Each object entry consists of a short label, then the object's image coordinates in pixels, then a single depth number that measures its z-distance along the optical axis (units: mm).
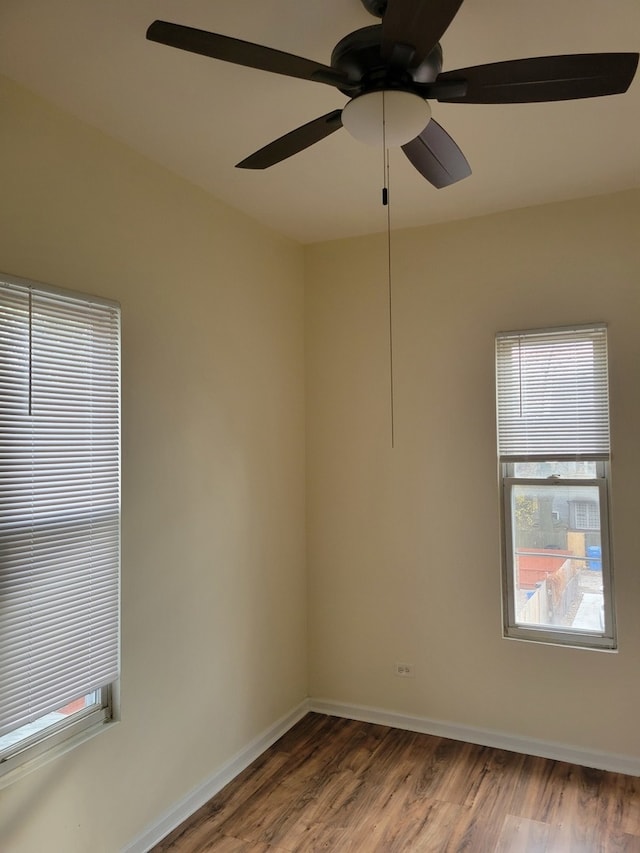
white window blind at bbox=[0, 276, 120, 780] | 2088
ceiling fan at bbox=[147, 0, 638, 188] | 1441
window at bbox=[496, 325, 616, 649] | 3209
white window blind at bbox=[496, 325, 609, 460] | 3201
